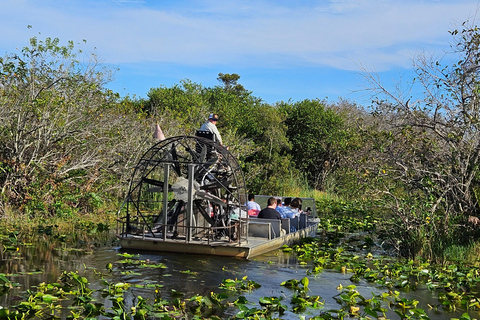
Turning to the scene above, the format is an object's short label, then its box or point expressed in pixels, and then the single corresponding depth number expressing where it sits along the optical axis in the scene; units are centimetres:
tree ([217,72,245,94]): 6098
